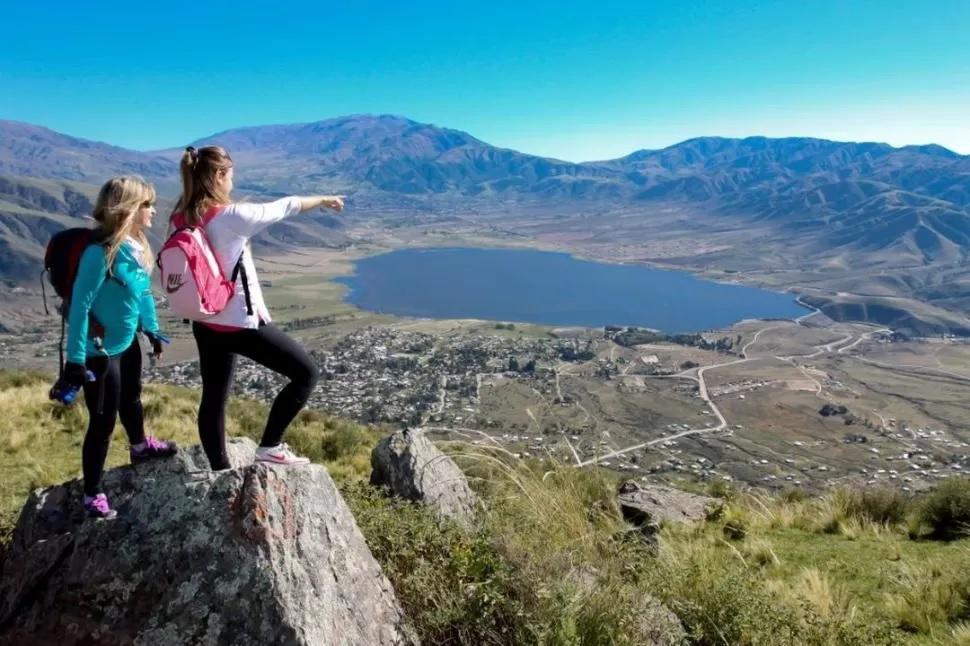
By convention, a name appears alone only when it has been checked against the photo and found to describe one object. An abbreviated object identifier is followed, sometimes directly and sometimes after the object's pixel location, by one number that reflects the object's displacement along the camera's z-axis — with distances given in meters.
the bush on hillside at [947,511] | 6.00
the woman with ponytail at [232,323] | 3.22
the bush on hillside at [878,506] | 6.68
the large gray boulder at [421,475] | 4.14
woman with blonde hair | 3.25
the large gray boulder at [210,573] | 2.25
